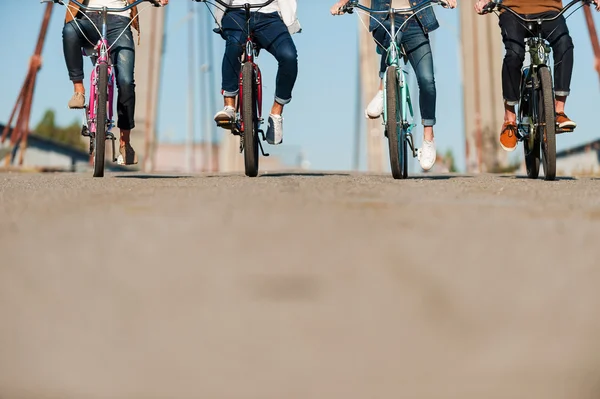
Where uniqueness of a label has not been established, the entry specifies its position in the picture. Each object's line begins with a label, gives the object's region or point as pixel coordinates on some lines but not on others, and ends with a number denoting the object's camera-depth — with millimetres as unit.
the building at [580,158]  26025
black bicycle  13680
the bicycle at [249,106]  14508
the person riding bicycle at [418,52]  14719
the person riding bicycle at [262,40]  14891
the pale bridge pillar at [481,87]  48937
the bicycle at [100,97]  14617
